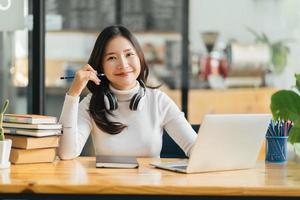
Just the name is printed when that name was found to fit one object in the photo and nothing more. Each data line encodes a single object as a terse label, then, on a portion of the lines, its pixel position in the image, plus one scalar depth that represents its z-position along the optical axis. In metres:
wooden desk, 2.36
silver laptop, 2.58
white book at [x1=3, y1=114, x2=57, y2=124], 2.82
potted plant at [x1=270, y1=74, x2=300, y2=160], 2.78
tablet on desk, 2.74
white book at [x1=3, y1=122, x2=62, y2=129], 2.80
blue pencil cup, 3.08
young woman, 3.12
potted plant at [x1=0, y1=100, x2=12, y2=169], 2.67
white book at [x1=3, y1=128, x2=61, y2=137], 2.81
